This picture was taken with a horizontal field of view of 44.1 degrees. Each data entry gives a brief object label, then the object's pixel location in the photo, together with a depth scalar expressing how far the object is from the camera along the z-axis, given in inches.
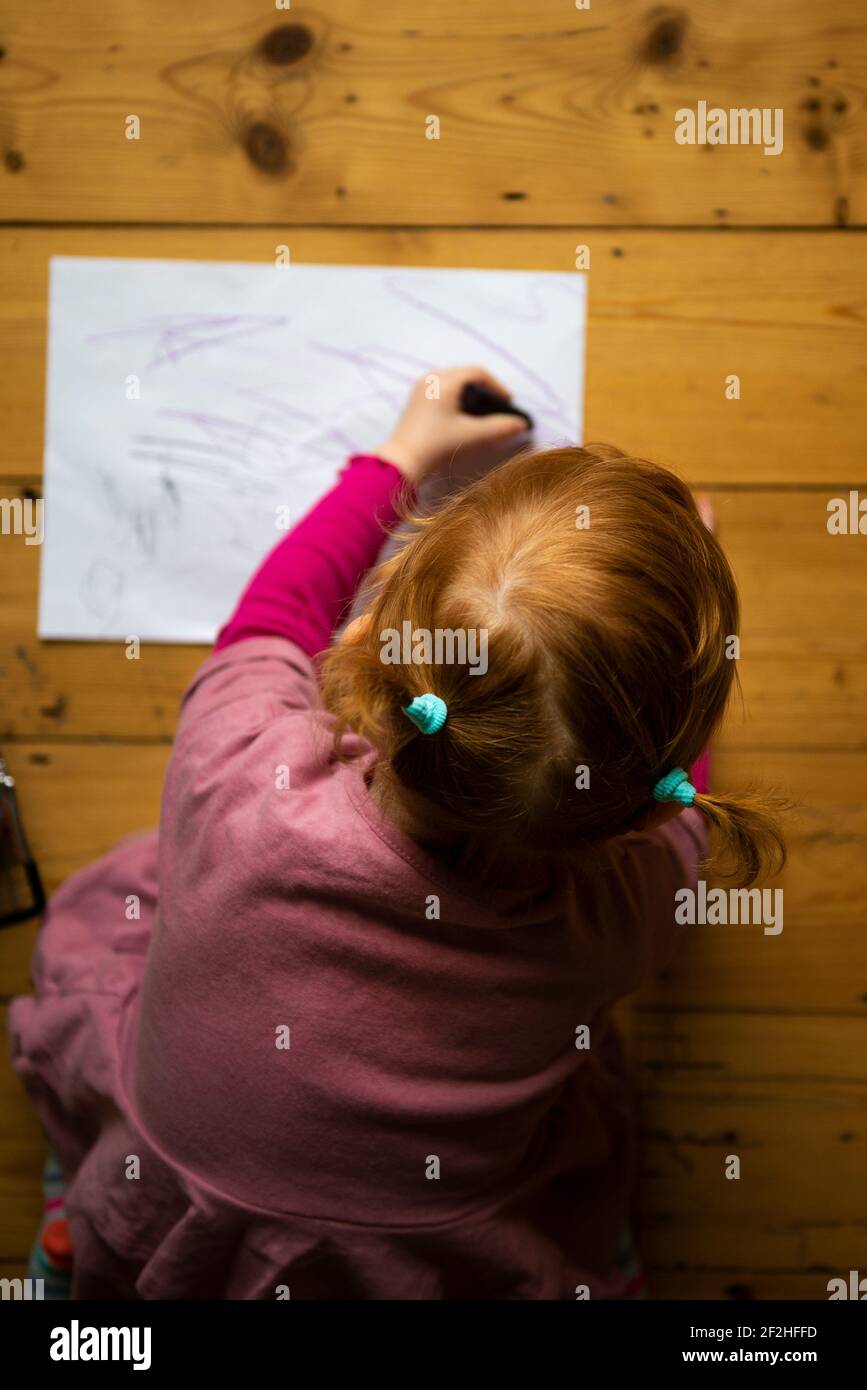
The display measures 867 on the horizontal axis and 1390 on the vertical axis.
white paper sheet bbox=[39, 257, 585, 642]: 27.8
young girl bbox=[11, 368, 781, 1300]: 16.3
